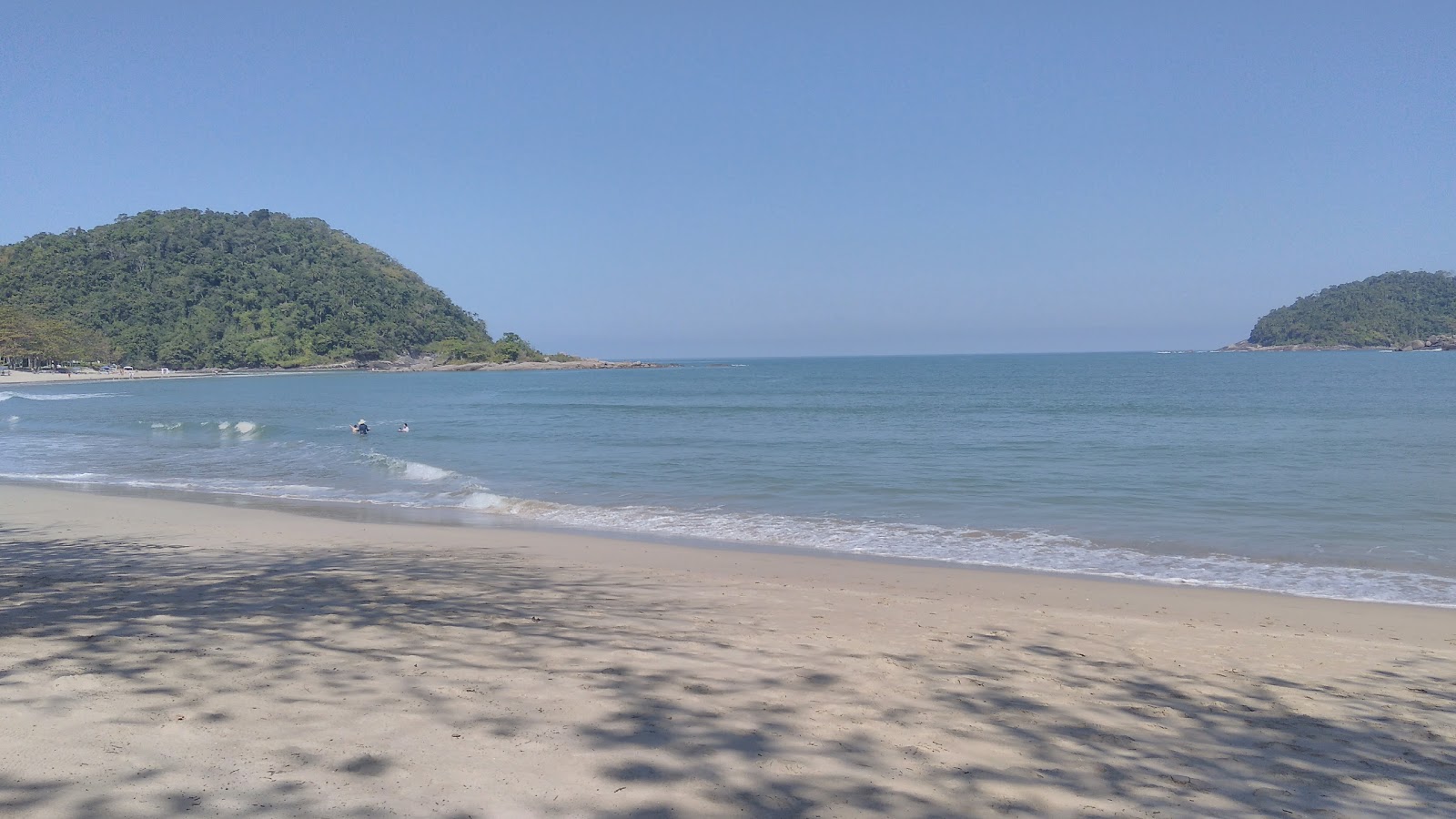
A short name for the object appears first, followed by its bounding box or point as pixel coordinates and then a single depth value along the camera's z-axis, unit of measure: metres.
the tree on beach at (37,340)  91.88
